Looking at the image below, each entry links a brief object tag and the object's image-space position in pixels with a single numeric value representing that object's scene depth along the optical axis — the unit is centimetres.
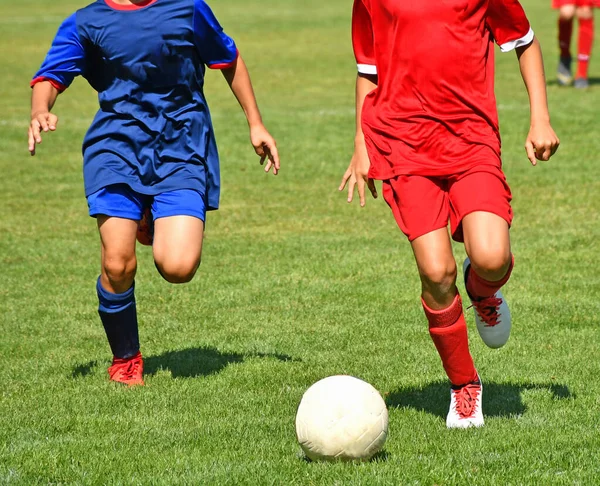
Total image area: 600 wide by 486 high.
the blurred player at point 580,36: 3416
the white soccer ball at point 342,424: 912
